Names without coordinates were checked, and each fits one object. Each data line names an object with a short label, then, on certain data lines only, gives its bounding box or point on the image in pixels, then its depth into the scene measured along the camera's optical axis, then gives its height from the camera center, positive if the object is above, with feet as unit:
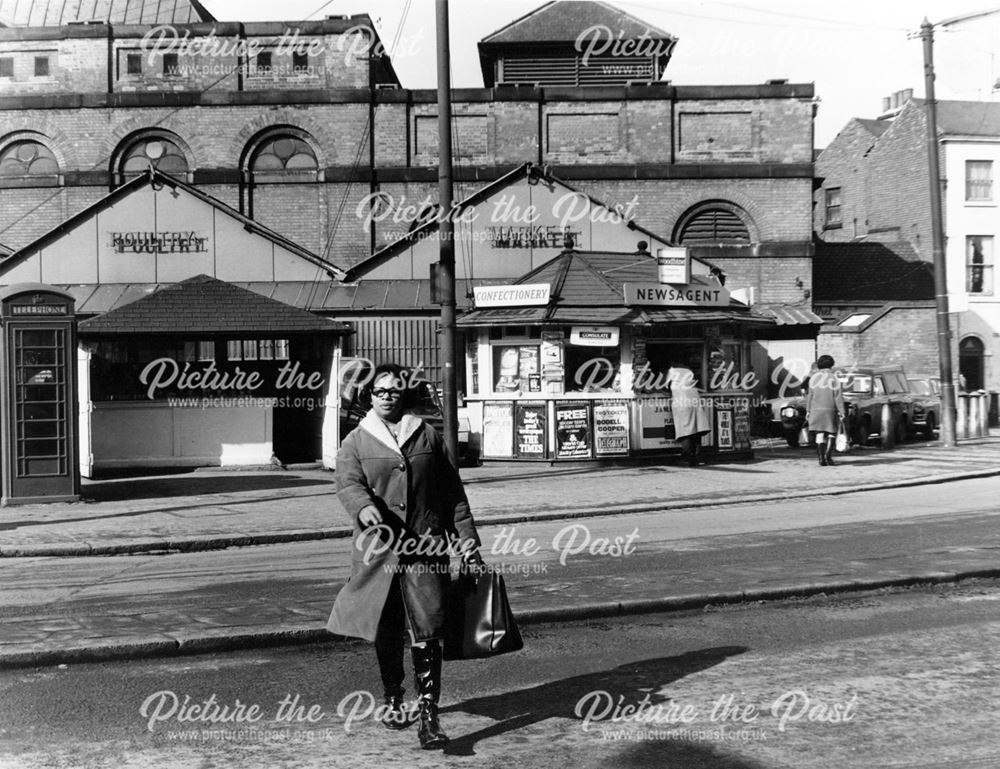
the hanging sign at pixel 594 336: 68.03 +3.27
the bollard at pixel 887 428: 87.92 -3.31
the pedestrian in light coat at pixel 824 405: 67.31 -1.09
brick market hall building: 116.88 +26.10
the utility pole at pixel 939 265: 83.20 +8.63
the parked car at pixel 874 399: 87.71 -1.06
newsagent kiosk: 68.80 +1.83
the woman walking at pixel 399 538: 18.20 -2.32
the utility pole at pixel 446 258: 53.16 +6.39
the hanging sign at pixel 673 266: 71.26 +7.68
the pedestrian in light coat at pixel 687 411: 68.23 -1.31
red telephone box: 50.88 +0.50
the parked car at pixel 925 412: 96.73 -2.32
